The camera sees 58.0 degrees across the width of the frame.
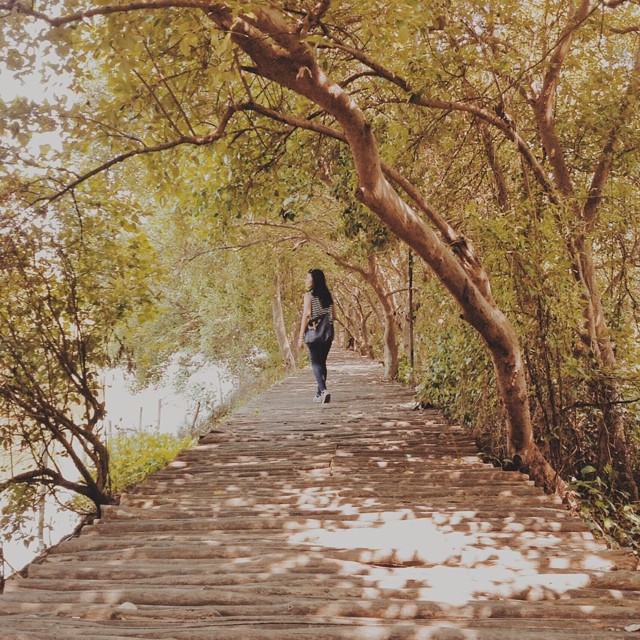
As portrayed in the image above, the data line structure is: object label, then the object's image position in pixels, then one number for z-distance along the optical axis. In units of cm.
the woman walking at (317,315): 879
